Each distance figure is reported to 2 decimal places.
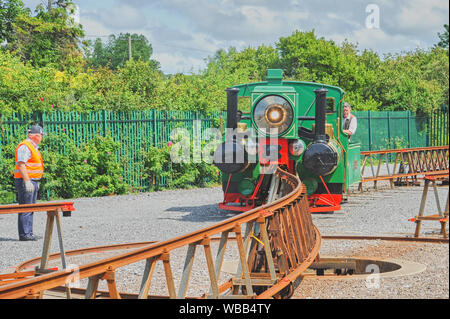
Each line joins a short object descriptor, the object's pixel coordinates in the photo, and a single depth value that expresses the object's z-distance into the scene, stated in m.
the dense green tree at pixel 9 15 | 34.28
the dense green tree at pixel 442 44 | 56.28
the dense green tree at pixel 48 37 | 34.09
